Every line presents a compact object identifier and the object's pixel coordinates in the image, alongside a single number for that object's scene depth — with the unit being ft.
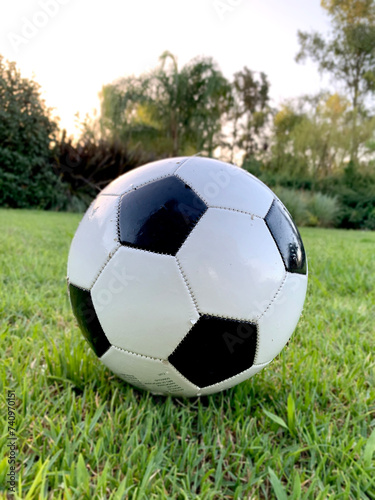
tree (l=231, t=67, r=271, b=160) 88.38
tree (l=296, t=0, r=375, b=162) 71.40
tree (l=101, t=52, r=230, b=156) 63.82
